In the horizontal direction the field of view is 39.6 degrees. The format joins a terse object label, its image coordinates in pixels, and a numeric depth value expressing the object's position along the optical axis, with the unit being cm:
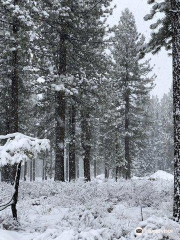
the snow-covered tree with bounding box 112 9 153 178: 2331
